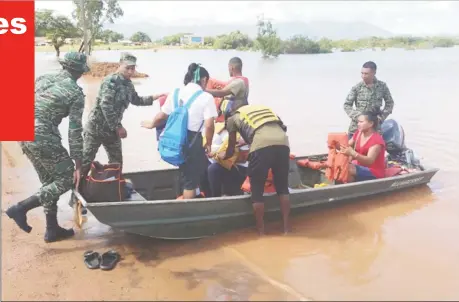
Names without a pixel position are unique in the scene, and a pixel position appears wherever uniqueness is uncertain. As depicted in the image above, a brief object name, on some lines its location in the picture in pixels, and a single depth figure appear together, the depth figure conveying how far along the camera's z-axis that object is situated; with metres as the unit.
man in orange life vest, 6.39
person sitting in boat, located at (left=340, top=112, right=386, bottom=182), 6.19
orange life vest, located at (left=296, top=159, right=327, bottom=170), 7.11
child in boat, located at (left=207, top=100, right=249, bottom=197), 5.76
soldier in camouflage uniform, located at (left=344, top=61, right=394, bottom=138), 7.38
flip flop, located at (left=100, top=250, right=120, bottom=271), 4.75
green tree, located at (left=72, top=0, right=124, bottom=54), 28.84
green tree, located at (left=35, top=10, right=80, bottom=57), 31.64
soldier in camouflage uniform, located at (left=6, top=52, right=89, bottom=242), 4.98
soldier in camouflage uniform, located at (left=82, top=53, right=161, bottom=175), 5.45
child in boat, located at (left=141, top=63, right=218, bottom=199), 5.21
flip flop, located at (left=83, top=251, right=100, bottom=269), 4.79
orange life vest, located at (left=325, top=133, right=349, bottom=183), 6.36
